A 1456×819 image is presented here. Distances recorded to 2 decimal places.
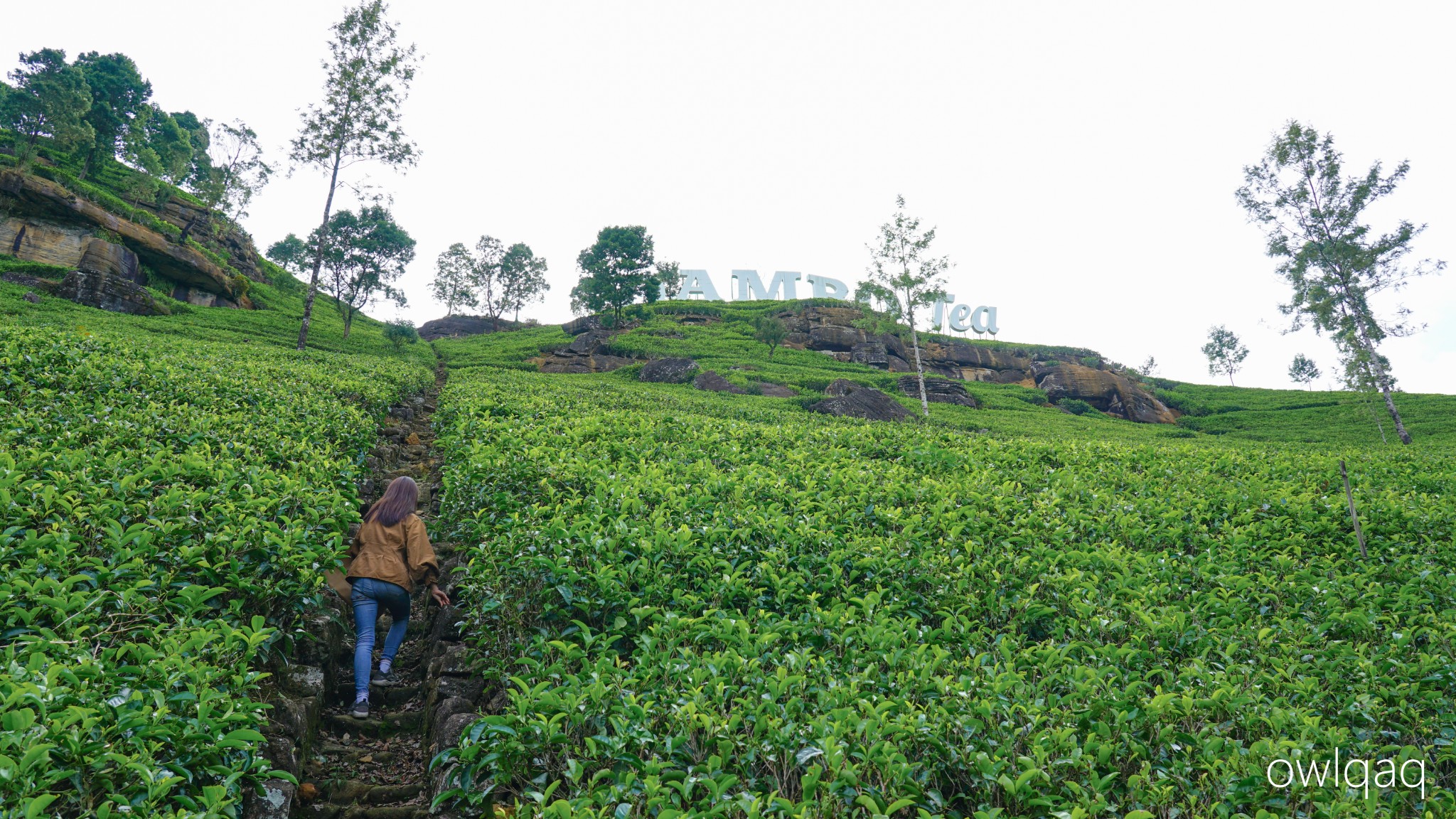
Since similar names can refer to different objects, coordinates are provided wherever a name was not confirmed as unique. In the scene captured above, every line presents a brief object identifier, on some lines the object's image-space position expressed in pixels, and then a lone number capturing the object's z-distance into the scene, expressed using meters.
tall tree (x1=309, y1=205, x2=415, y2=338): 50.12
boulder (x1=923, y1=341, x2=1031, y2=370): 72.88
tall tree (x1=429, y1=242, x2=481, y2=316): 96.81
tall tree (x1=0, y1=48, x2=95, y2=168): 51.44
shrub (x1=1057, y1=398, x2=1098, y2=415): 58.44
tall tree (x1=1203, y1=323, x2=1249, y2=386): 88.44
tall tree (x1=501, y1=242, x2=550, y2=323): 95.88
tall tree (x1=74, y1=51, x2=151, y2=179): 56.50
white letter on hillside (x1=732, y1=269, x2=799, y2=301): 98.00
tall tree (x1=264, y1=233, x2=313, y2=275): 98.19
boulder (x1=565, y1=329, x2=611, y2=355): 54.72
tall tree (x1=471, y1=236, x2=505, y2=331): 95.94
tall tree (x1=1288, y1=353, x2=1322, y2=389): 86.38
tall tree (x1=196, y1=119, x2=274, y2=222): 60.47
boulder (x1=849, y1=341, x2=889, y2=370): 71.25
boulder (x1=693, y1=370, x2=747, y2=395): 41.06
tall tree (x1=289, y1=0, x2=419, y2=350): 34.72
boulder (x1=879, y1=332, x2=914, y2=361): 73.69
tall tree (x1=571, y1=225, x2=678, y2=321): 66.56
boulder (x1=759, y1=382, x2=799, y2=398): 42.41
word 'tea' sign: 86.50
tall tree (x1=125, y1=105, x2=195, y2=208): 57.31
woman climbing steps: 7.18
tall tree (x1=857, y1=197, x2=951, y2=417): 38.03
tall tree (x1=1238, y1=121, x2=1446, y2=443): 34.09
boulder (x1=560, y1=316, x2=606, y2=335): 69.19
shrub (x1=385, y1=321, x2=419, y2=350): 48.25
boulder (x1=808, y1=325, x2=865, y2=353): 73.88
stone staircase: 5.21
